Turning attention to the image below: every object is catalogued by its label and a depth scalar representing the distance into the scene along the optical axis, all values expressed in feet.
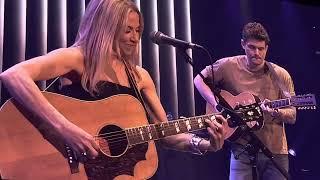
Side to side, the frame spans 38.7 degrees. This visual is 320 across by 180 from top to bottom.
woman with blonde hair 7.16
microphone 8.70
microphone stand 8.95
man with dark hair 12.55
